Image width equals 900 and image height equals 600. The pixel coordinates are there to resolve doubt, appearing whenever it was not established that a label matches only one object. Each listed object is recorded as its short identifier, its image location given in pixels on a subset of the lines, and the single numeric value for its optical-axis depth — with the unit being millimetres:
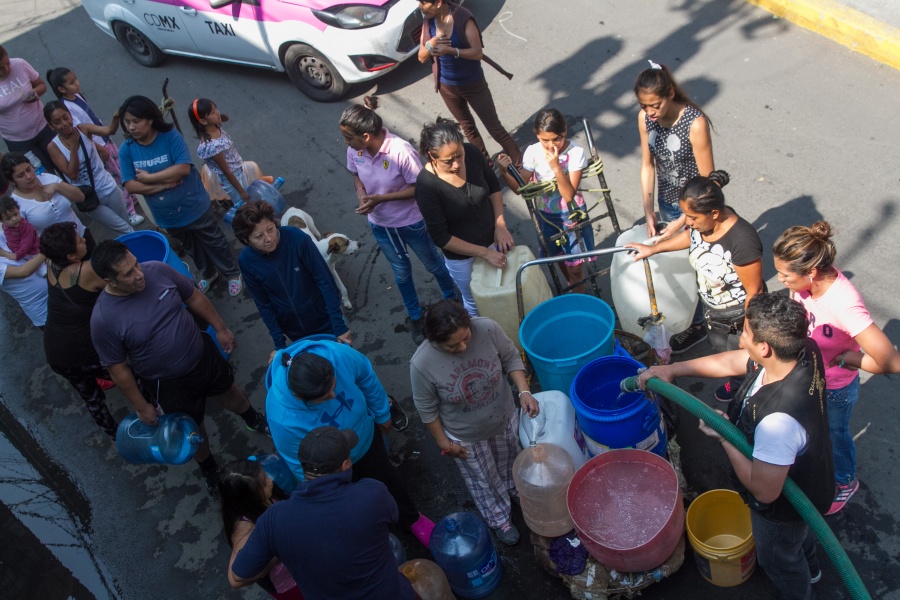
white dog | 5488
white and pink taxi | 7445
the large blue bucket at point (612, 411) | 3514
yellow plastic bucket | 3391
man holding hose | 2568
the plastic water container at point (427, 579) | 3496
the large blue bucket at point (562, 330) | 4117
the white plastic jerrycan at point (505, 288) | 4453
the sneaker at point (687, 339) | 4703
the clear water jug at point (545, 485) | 3738
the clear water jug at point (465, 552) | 3684
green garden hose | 2672
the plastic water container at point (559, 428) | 3902
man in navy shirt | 2807
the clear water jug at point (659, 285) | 4359
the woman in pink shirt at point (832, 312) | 3029
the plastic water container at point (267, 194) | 6320
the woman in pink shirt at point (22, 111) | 6574
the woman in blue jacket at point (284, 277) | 4031
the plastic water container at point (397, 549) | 3686
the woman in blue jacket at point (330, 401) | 3316
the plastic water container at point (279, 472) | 3916
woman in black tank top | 4227
